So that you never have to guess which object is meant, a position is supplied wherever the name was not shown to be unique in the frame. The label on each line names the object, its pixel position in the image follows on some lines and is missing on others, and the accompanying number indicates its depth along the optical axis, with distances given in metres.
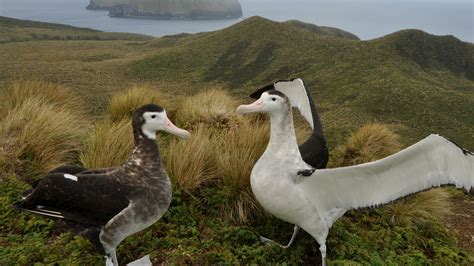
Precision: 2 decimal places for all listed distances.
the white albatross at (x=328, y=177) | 3.07
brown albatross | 2.86
